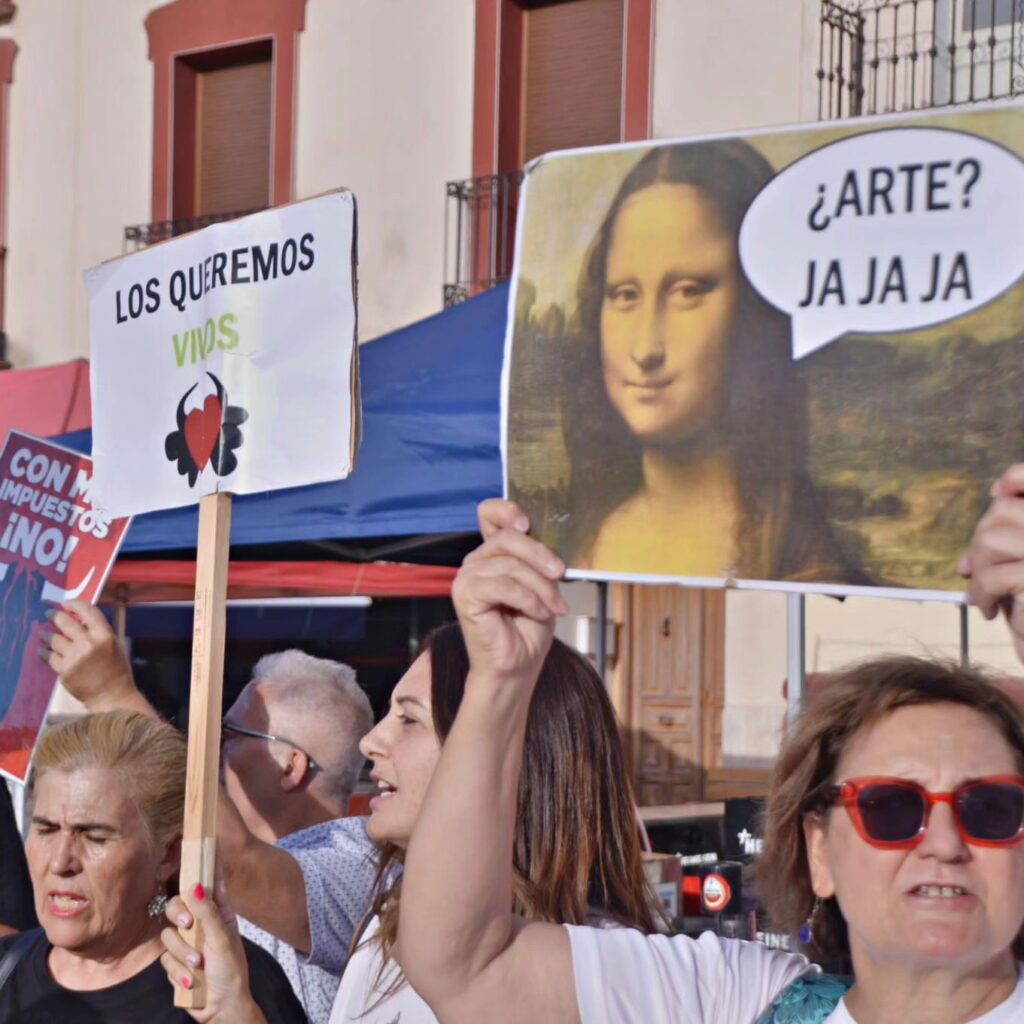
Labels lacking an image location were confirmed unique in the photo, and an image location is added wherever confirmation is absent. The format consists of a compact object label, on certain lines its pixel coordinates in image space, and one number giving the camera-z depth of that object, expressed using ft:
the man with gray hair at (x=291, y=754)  12.47
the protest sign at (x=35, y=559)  13.85
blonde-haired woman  9.06
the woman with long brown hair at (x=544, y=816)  8.19
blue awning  16.52
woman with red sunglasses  6.03
